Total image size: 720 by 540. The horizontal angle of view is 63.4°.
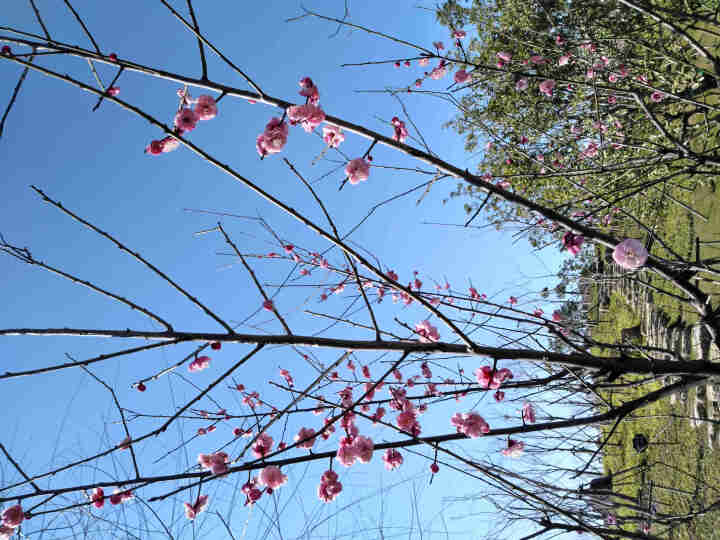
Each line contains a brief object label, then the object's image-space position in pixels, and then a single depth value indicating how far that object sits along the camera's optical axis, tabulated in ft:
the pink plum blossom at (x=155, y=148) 1.82
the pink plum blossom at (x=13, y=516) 1.70
